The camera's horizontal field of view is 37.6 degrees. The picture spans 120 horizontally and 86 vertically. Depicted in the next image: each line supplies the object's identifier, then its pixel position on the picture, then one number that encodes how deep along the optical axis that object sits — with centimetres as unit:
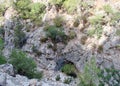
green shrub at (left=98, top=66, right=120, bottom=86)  1124
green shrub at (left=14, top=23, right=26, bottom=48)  2385
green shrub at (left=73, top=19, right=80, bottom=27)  2344
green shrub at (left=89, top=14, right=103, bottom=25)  2248
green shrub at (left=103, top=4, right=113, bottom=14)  2266
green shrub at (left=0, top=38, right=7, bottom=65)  1810
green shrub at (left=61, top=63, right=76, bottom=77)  2144
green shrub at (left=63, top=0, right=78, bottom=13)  2387
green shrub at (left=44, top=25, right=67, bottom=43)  2306
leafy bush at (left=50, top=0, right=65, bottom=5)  2462
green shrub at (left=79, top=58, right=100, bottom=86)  1486
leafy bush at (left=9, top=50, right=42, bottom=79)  1751
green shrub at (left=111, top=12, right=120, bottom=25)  2231
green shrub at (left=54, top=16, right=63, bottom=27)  2361
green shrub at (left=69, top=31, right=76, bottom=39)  2290
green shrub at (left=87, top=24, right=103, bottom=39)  2217
